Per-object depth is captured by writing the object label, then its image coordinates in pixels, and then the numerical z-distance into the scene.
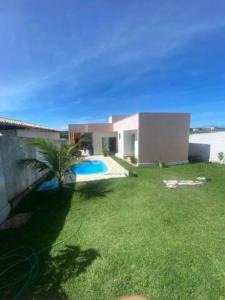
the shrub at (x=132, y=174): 12.08
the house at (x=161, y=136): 15.38
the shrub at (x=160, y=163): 15.05
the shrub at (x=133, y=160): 16.77
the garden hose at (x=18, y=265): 3.38
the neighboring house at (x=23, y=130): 9.20
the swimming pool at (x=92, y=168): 14.78
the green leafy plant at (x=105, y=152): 23.62
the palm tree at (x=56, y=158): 8.70
